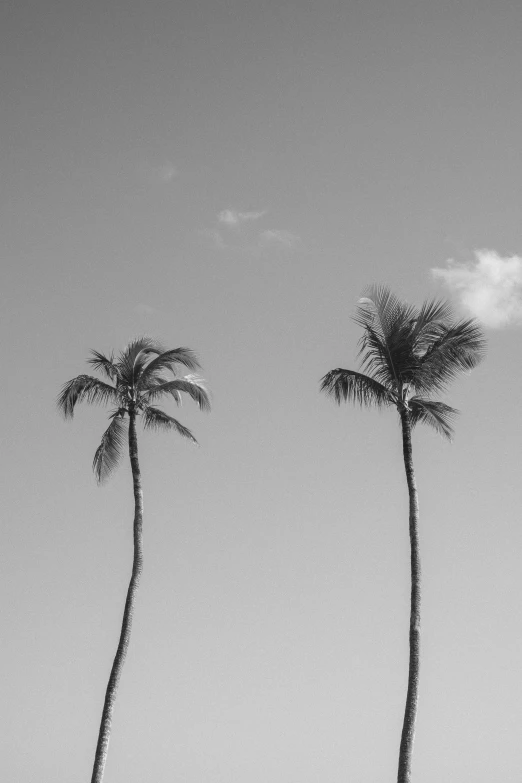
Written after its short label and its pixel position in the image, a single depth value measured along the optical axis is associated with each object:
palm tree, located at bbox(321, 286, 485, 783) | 26.48
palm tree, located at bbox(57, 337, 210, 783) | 30.23
